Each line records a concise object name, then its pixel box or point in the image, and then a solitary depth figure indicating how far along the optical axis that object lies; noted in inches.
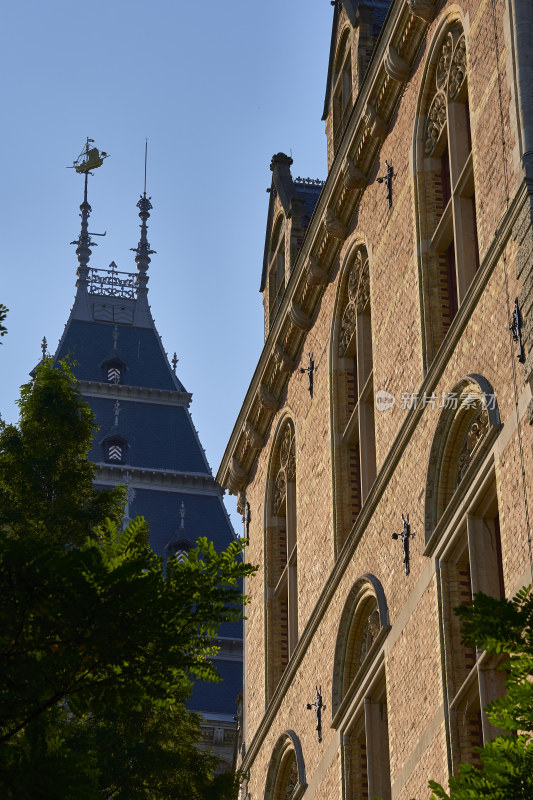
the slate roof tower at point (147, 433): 2405.3
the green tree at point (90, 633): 422.0
